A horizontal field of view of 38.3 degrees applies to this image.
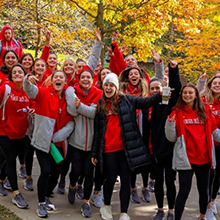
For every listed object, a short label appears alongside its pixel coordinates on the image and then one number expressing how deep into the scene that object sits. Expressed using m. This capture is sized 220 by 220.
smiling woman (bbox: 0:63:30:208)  4.77
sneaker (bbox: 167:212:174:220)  4.58
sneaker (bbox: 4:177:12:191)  5.36
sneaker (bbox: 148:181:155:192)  5.98
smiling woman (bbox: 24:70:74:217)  4.56
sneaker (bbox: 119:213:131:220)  4.47
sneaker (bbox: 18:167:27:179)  6.03
